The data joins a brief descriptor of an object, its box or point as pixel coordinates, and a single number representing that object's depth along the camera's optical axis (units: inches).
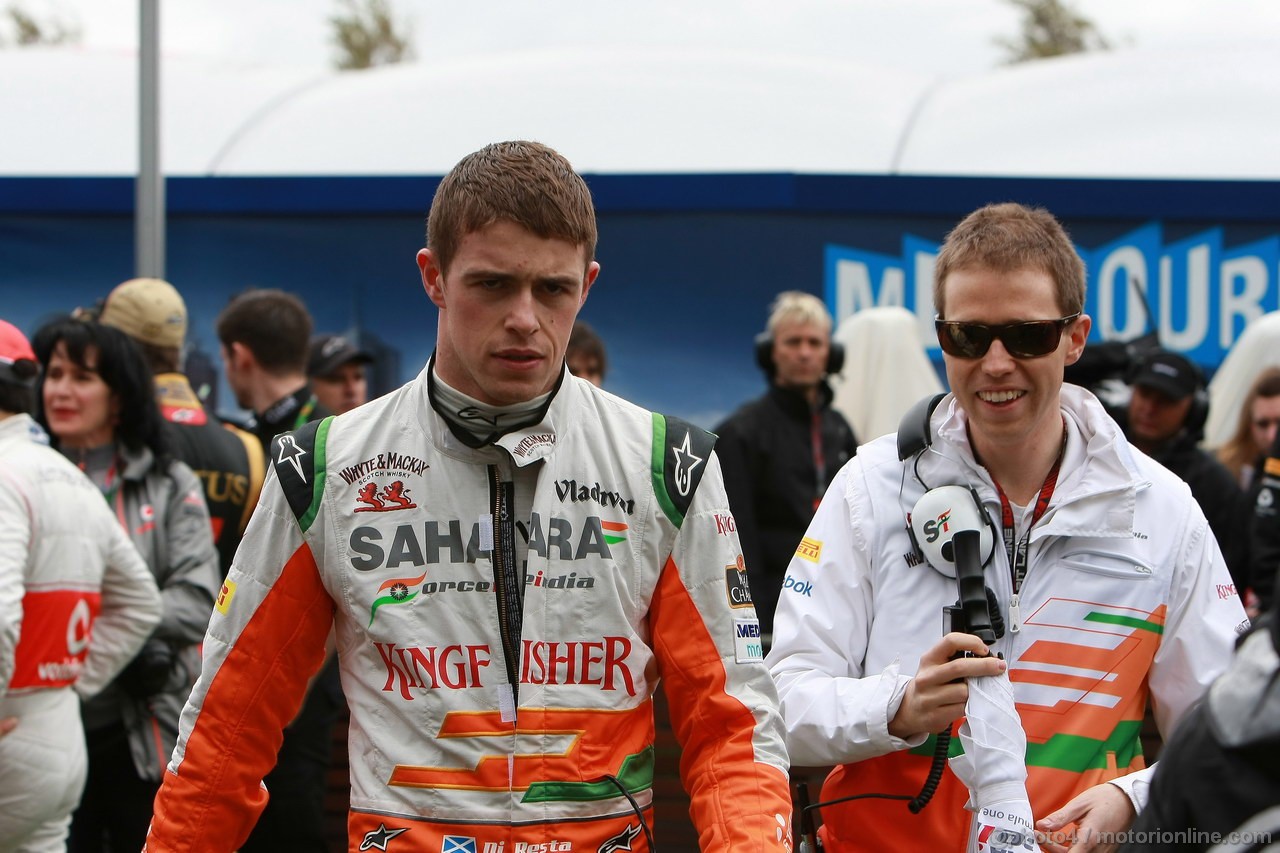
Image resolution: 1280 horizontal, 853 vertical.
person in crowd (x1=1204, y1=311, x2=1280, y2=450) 306.8
